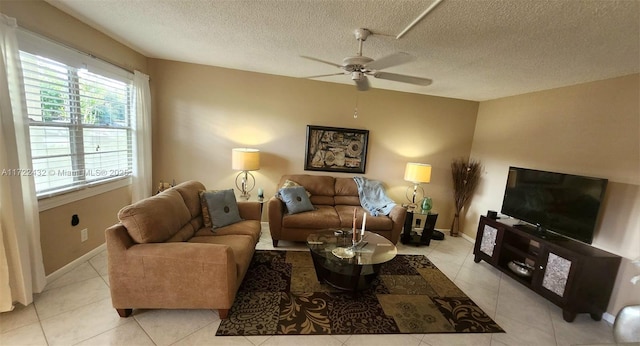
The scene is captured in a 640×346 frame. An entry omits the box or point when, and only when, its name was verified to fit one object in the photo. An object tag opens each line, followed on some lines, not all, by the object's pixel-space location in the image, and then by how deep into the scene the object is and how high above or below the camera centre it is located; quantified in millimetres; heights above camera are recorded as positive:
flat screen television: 2318 -415
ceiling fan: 1756 +653
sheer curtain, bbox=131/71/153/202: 3119 -116
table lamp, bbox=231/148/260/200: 3322 -319
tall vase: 4216 -1257
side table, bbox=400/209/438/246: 3660 -1218
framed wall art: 3908 -69
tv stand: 2174 -1035
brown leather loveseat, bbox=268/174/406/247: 3131 -1007
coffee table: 2189 -1070
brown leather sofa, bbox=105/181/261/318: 1727 -1002
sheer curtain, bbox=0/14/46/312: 1674 -500
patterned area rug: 1916 -1453
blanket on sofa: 3533 -751
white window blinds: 1990 +11
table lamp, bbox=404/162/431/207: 3680 -322
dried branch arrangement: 4039 -423
